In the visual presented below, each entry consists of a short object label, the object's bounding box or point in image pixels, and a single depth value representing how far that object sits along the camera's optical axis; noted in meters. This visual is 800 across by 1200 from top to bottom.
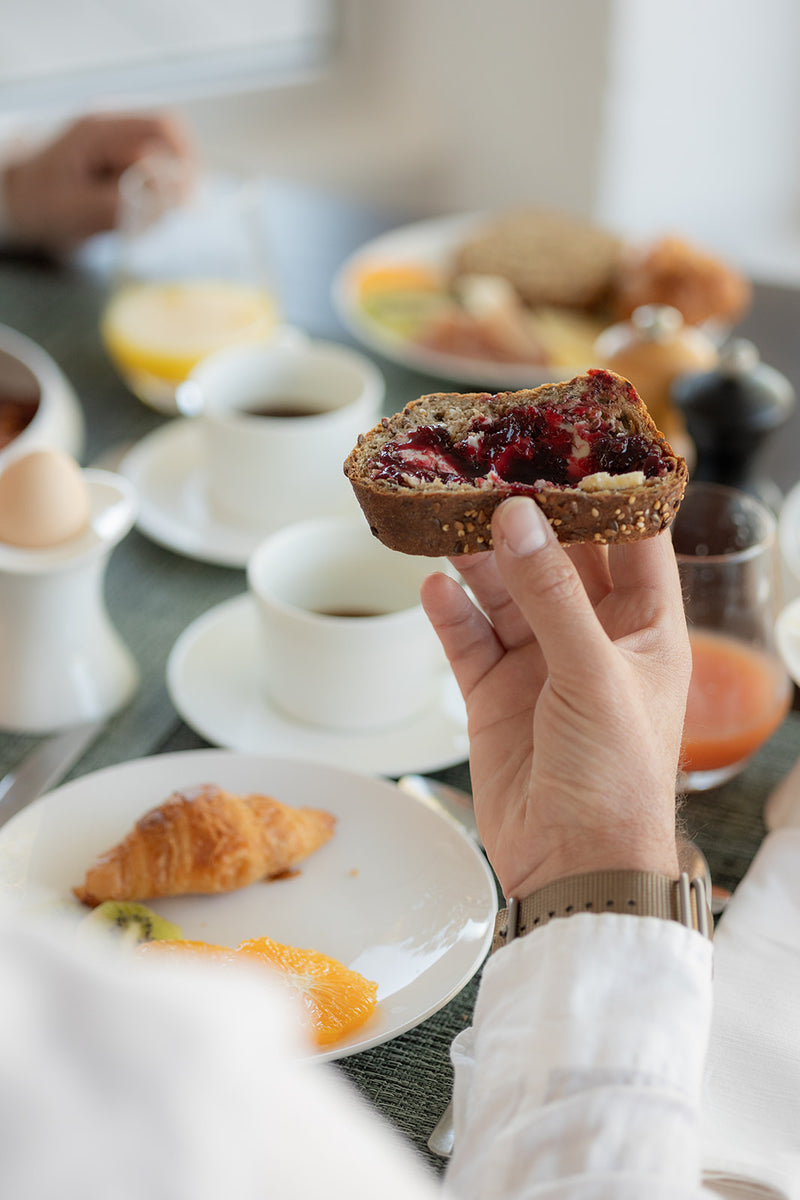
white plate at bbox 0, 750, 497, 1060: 0.74
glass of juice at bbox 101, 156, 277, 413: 1.53
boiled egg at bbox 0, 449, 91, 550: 0.95
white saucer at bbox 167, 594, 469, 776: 0.96
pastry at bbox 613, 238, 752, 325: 1.65
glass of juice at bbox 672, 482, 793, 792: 0.92
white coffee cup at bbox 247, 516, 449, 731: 0.96
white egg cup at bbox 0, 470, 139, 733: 0.98
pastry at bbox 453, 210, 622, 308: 1.73
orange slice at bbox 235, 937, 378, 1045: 0.68
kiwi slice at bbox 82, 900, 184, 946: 0.76
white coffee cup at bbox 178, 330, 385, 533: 1.23
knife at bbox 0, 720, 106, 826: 0.92
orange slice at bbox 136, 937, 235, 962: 0.70
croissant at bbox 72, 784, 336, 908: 0.79
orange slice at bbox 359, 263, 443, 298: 1.76
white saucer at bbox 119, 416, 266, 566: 1.25
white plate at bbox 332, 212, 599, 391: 1.50
